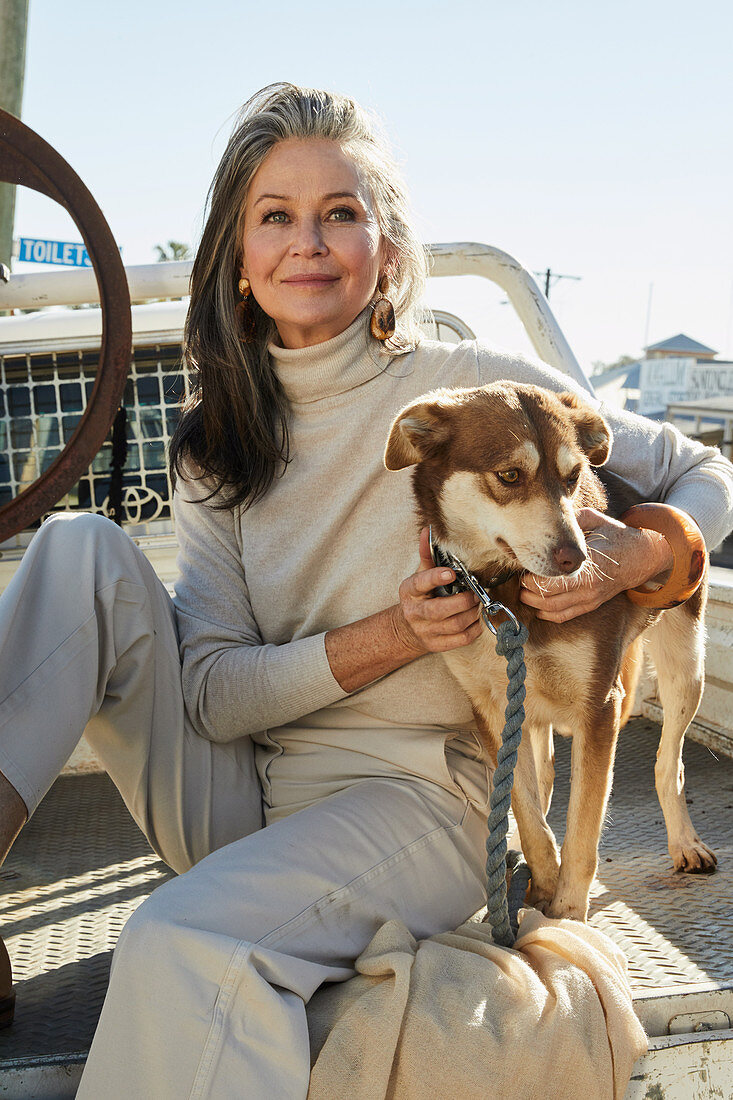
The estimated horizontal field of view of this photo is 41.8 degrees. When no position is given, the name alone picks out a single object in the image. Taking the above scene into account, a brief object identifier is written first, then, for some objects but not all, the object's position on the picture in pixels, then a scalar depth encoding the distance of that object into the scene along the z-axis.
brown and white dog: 1.85
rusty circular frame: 2.26
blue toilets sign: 3.58
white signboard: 55.91
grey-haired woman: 1.69
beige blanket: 1.36
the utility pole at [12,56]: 3.81
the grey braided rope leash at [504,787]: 1.58
